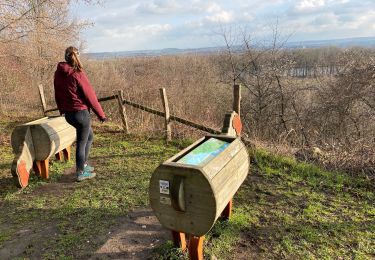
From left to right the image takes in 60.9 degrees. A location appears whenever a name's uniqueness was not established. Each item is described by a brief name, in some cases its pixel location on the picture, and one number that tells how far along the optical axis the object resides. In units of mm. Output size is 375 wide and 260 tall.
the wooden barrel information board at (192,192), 2674
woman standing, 4551
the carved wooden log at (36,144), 4621
